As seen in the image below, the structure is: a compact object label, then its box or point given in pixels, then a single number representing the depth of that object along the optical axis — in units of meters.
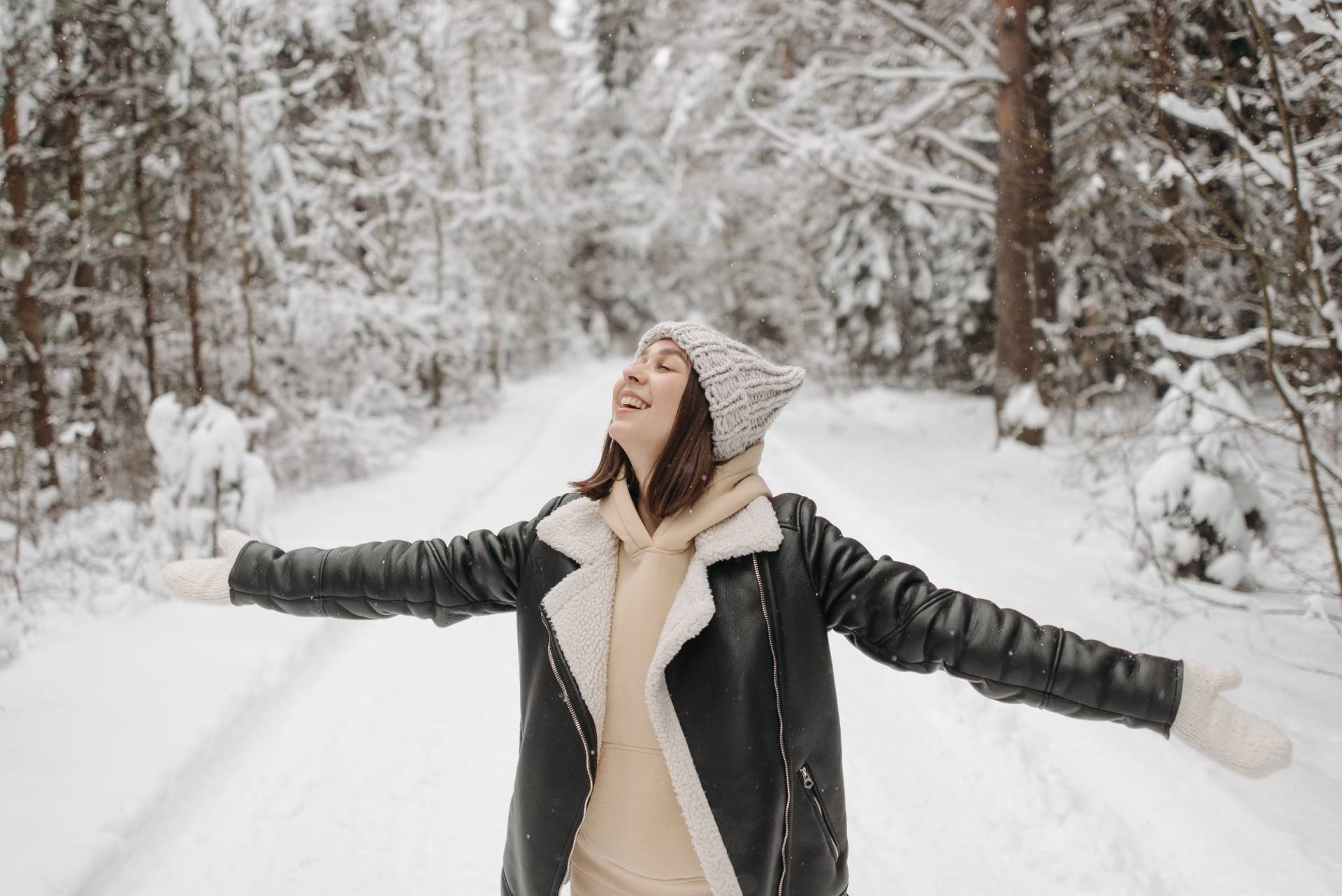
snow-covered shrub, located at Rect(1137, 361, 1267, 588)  5.42
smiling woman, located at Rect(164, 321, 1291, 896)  1.51
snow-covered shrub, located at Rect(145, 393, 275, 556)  6.18
